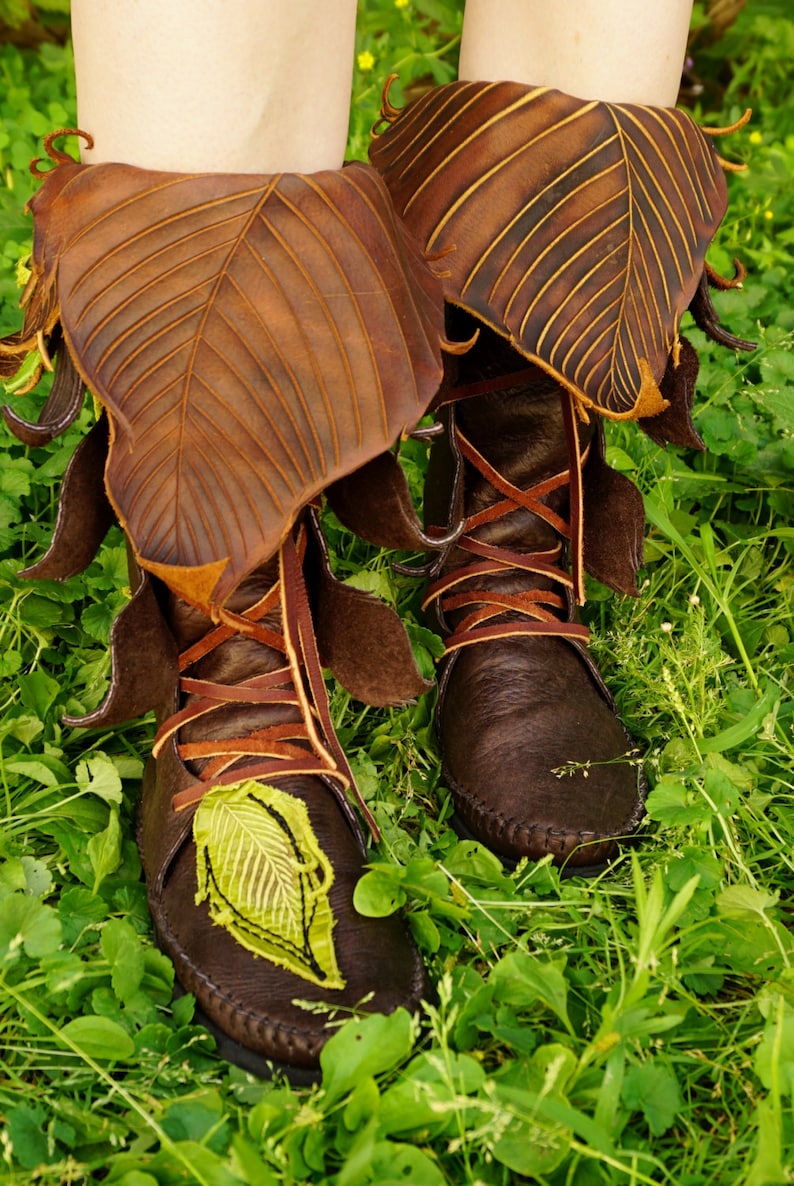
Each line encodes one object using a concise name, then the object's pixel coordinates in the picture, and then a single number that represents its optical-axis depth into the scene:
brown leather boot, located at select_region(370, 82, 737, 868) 1.07
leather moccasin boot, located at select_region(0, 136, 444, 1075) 0.88
